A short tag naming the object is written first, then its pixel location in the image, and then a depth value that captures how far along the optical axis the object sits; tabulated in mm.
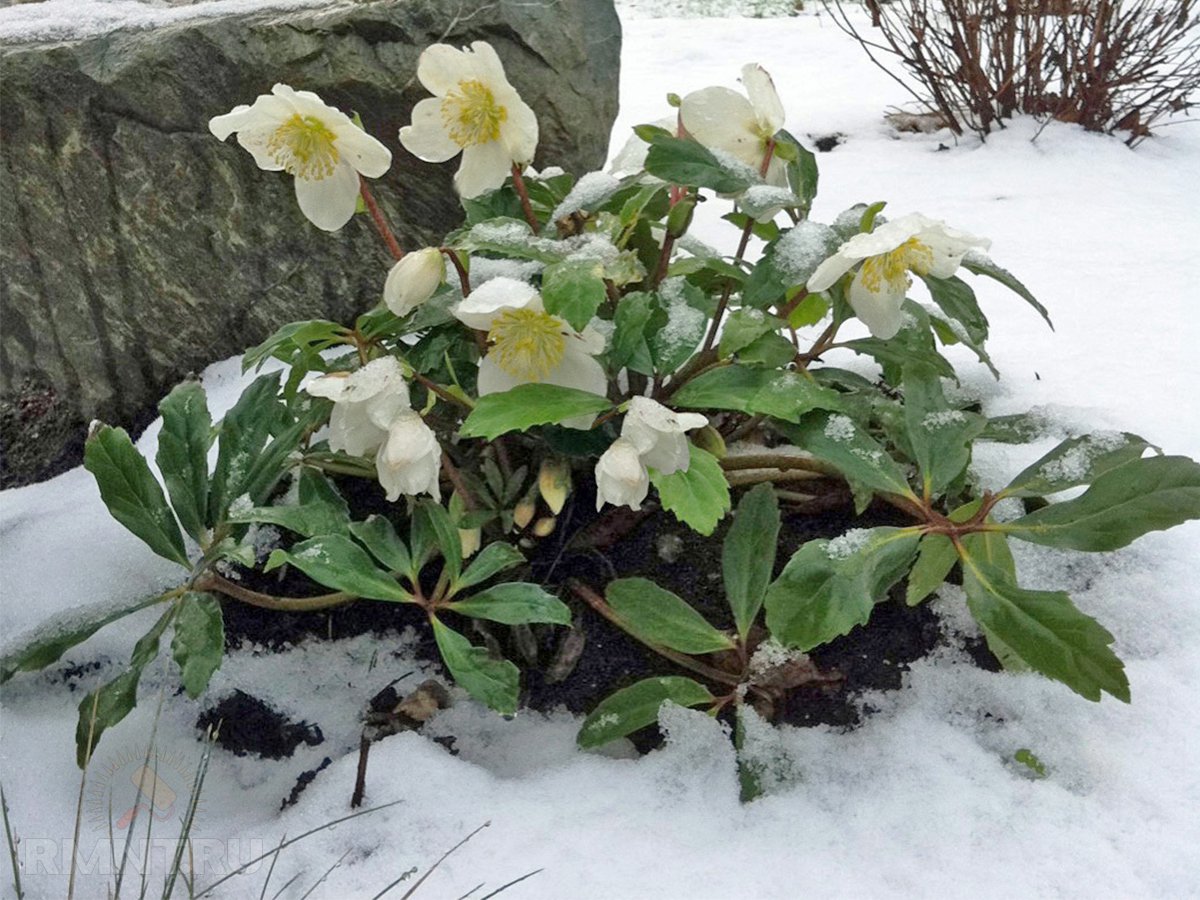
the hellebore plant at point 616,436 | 402
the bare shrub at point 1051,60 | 1022
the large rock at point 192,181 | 654
